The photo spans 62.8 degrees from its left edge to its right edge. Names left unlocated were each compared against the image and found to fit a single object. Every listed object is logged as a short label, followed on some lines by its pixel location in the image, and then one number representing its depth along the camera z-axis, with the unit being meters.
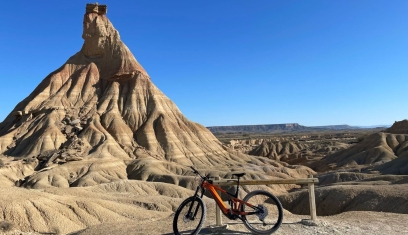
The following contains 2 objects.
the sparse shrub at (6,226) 13.77
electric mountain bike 8.84
